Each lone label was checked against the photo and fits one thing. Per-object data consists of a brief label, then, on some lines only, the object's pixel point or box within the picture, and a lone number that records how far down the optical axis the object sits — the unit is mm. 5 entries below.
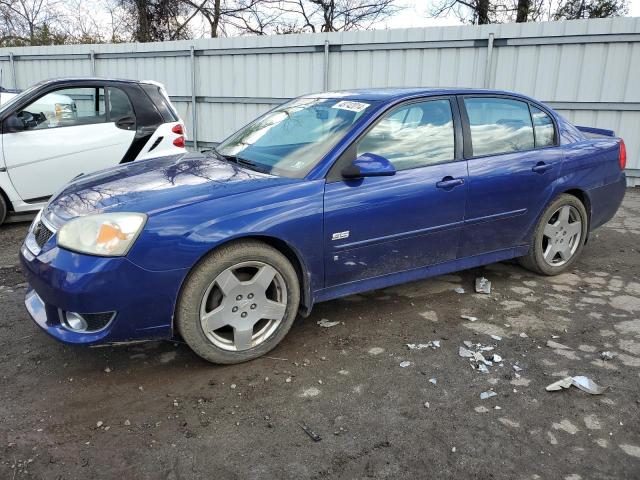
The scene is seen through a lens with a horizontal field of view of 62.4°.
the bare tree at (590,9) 17516
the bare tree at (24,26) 25516
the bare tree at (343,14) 24511
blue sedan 2713
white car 5789
